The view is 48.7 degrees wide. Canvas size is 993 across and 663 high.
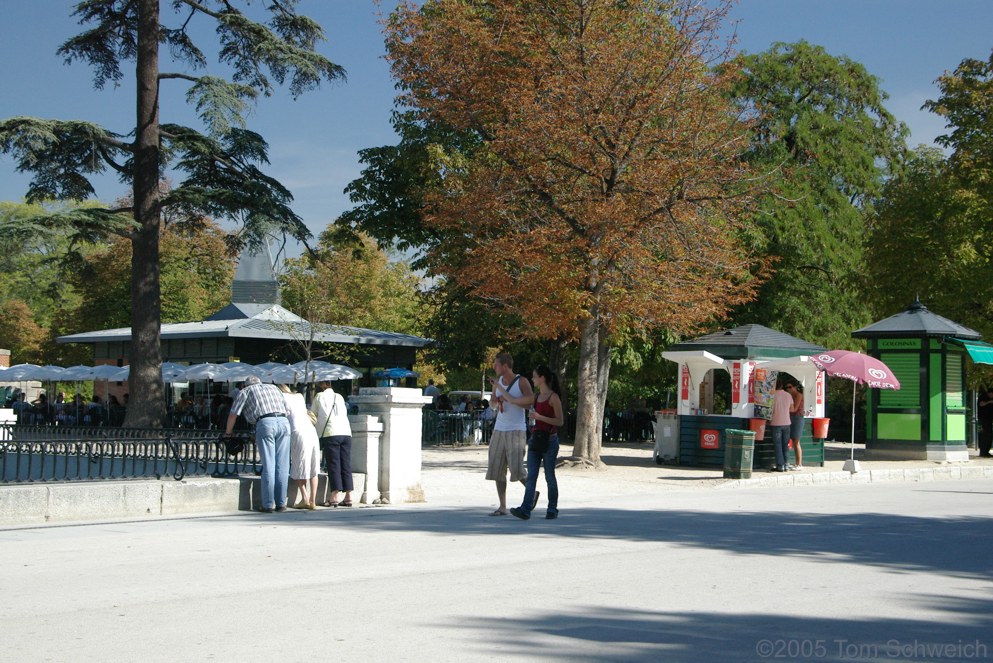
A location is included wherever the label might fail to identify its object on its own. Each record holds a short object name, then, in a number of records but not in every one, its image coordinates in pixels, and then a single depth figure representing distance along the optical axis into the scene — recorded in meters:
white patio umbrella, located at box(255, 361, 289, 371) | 34.41
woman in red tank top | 12.98
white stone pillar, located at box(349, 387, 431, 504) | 14.99
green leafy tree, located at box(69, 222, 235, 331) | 55.28
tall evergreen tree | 25.16
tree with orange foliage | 21.95
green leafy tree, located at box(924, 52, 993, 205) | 34.03
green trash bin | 20.94
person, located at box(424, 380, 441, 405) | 37.44
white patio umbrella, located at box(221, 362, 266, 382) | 33.15
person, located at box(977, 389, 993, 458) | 31.91
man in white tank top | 13.23
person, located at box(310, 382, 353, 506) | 14.13
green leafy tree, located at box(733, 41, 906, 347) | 38.22
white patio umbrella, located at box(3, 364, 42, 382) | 39.23
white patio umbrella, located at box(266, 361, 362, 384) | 32.97
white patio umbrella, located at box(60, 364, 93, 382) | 38.12
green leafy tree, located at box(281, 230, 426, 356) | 49.22
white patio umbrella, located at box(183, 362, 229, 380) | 33.56
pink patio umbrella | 23.55
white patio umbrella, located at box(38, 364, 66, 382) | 38.94
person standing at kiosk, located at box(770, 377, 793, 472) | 22.88
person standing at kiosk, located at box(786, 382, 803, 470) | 23.92
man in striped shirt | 13.46
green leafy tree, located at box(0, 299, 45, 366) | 70.25
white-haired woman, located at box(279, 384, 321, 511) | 13.86
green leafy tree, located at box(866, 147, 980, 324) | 33.38
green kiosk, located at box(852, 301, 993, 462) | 27.20
